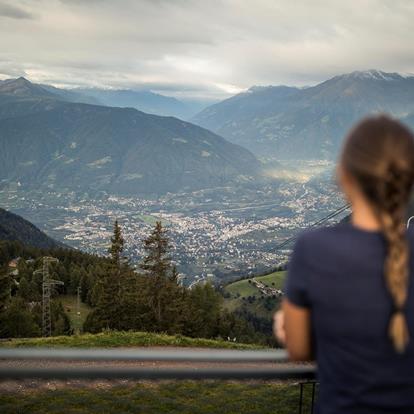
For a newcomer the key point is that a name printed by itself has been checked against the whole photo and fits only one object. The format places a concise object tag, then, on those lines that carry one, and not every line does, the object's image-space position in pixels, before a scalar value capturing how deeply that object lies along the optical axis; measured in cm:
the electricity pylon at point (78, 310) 5066
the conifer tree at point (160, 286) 3001
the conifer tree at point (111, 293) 3088
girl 184
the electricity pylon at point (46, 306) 3744
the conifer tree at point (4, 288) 3328
